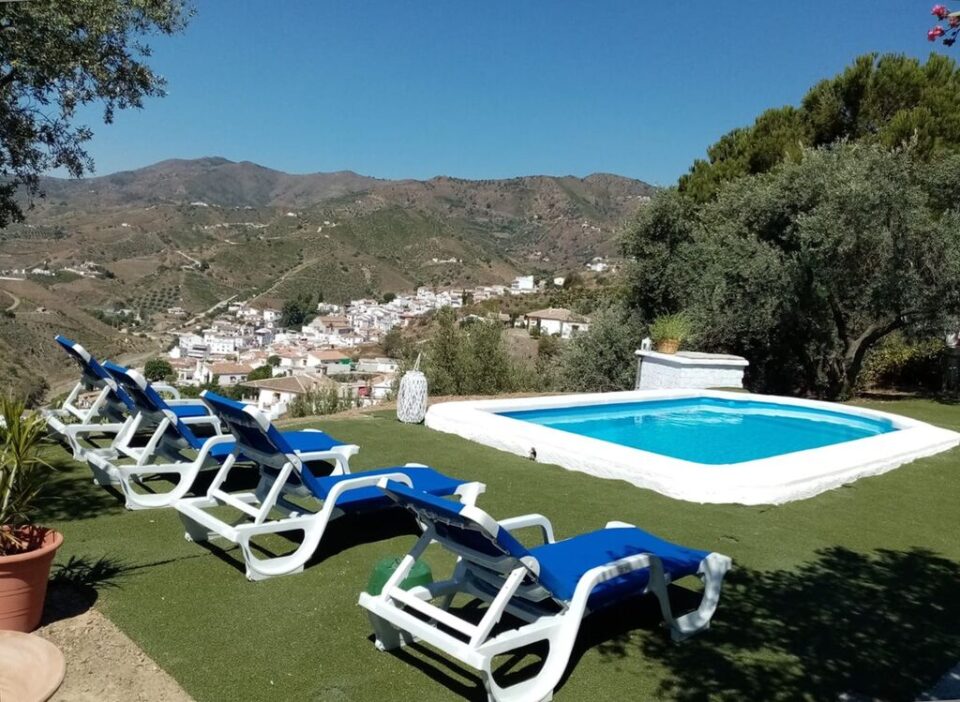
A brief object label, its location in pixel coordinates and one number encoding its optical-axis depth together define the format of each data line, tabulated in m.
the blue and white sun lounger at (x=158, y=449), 5.31
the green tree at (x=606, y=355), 19.50
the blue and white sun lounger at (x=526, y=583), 3.00
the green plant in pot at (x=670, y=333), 15.33
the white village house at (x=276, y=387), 59.94
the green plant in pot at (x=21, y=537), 3.21
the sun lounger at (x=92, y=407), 6.38
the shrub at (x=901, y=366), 16.78
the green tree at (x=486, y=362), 18.16
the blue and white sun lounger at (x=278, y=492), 4.25
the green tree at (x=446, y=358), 18.02
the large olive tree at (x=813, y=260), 13.14
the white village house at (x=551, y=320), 65.69
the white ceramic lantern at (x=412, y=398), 9.37
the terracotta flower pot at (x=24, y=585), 3.19
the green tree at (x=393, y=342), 74.55
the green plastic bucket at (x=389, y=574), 3.75
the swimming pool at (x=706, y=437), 6.61
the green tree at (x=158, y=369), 55.31
